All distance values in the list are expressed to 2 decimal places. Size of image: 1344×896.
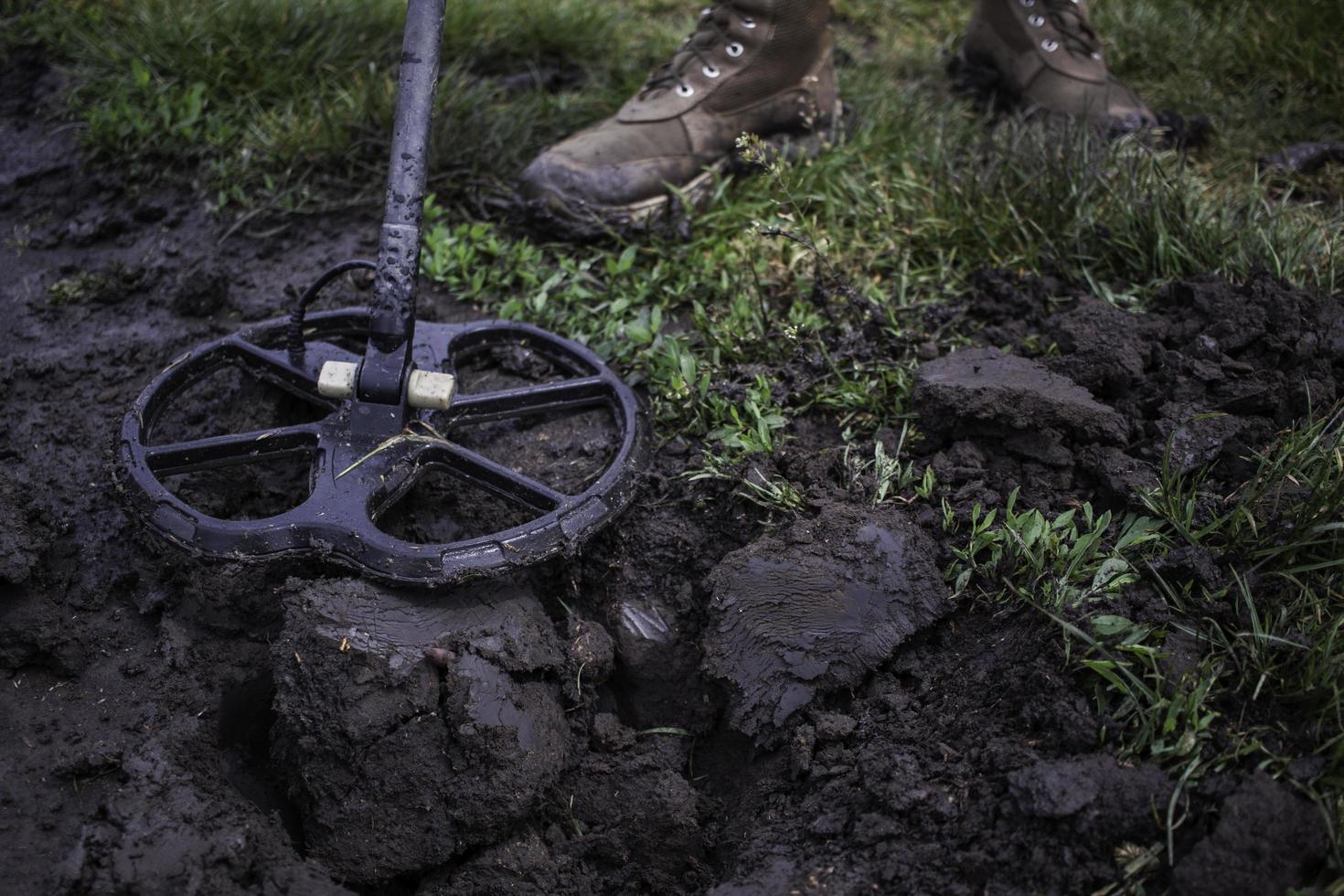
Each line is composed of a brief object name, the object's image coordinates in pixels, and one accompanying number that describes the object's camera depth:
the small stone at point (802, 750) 0.69
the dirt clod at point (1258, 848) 0.59
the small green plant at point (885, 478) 0.77
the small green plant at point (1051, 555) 0.69
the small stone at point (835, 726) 0.69
